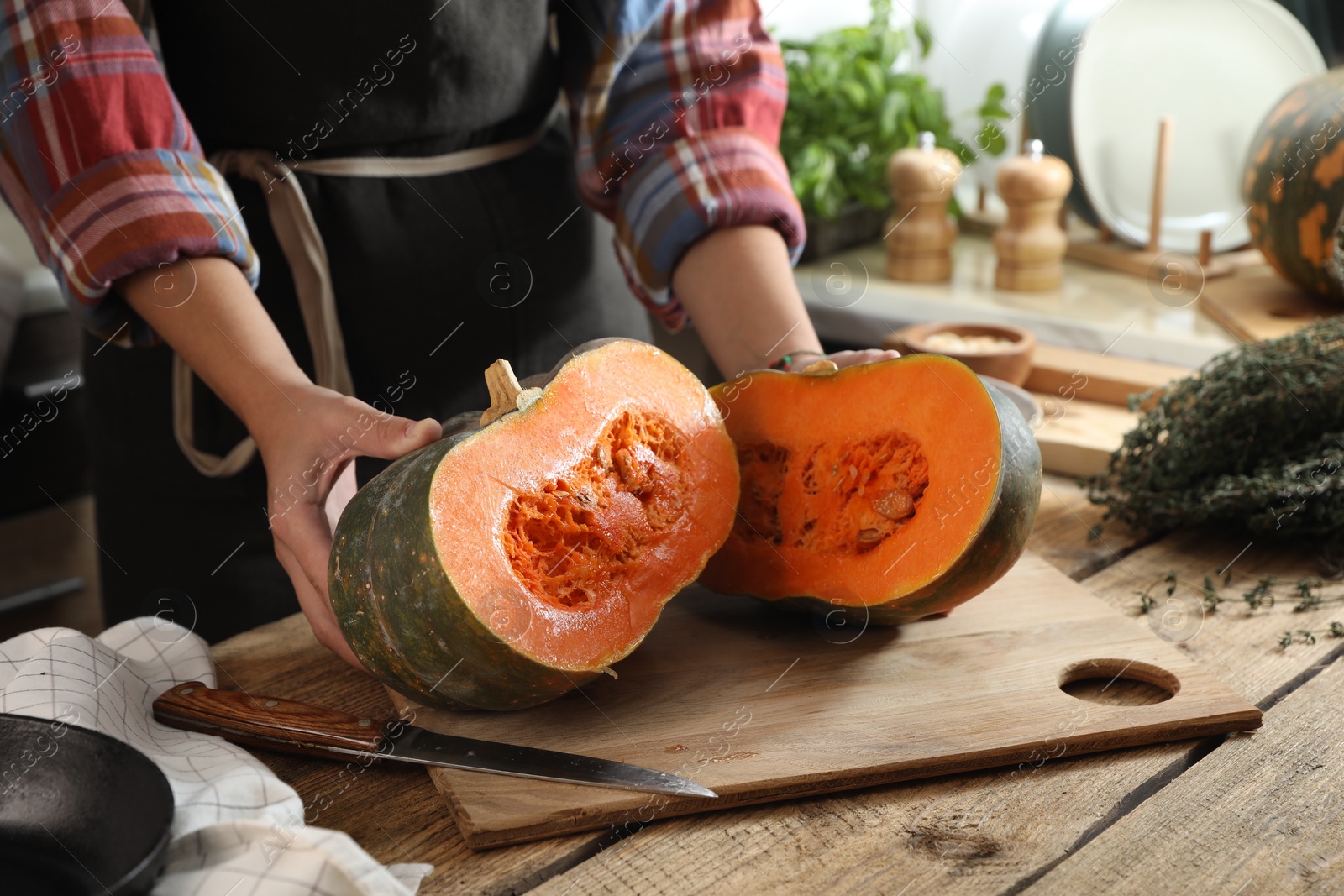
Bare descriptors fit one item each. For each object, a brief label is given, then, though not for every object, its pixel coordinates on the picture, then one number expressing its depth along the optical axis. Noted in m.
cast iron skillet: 0.69
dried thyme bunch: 1.16
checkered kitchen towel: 0.69
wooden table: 0.73
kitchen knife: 0.82
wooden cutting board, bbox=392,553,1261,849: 0.81
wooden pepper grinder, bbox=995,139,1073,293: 2.01
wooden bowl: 1.53
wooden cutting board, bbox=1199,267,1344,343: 1.81
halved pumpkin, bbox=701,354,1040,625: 0.93
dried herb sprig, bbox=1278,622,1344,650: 1.00
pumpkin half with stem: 0.83
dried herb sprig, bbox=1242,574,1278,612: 1.07
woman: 1.02
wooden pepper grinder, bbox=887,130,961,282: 2.11
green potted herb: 2.34
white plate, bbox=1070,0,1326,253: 2.11
